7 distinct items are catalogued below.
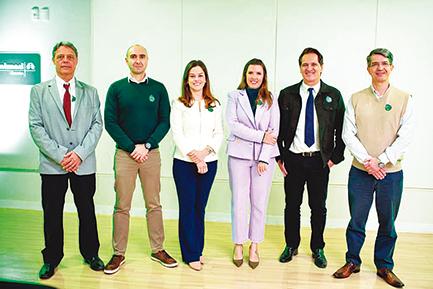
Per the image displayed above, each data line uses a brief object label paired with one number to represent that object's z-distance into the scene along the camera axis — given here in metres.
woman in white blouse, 3.46
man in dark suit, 3.59
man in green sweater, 3.40
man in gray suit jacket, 3.31
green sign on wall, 5.25
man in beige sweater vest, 3.27
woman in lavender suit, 3.51
